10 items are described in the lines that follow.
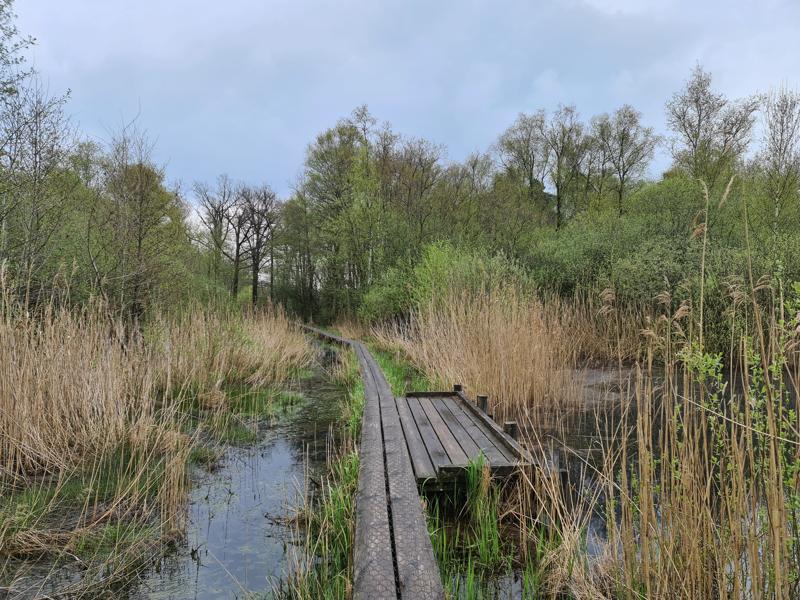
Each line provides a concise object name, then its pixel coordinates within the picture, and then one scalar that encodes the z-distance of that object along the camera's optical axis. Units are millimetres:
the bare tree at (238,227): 27031
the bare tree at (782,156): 12633
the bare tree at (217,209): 26672
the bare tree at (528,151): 24203
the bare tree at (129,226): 6258
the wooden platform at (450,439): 2797
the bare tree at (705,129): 14797
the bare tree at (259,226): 27078
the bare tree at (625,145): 22703
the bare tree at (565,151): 23594
